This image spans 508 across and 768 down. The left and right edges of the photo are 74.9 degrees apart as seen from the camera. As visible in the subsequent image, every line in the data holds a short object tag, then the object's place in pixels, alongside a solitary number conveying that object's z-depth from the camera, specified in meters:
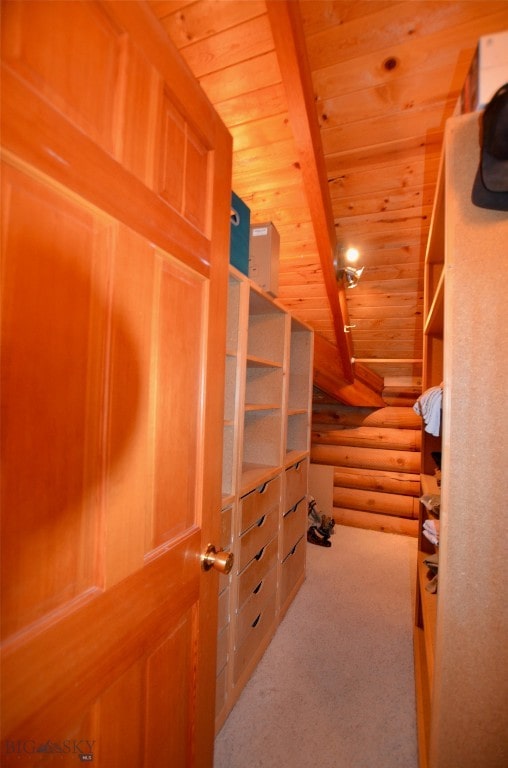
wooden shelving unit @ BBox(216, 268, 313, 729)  1.54
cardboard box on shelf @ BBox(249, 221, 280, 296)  1.84
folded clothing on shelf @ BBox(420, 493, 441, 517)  1.40
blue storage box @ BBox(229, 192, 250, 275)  1.51
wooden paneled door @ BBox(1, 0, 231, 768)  0.47
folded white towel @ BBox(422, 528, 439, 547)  1.36
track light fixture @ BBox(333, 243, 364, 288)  2.42
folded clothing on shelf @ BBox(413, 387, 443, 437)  1.38
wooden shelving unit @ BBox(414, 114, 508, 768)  0.90
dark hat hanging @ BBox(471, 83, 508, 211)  0.76
